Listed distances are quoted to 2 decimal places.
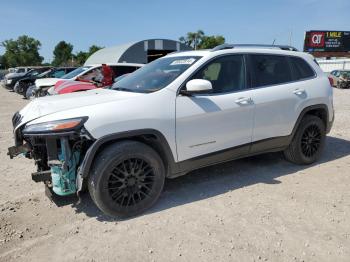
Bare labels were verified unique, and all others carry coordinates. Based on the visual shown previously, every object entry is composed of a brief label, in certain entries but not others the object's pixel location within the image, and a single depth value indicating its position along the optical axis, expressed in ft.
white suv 12.03
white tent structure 95.76
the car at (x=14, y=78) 75.46
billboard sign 156.35
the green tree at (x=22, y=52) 312.71
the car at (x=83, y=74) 39.27
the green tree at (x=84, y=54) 293.64
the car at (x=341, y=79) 84.84
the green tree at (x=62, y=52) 321.87
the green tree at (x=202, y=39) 254.88
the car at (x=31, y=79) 62.28
